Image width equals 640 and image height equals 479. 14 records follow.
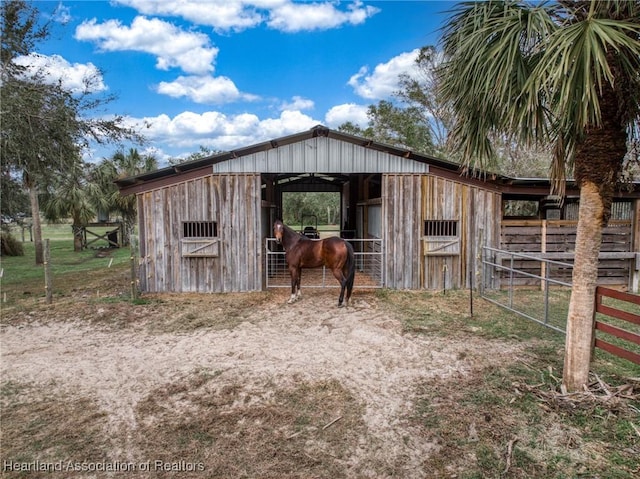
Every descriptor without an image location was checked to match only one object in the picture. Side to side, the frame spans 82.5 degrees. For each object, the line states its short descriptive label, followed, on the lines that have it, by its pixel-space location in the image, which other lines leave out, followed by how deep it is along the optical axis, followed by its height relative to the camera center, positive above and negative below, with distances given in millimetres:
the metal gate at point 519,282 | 8359 -1426
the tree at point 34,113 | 7168 +2504
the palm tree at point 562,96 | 3236 +1249
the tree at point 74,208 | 18438 +1226
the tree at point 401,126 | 22219 +6272
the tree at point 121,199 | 19980 +1928
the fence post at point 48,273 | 7746 -895
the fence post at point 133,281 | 8125 -1134
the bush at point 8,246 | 16906 -665
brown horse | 7750 -606
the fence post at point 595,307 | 4155 -931
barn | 8852 +215
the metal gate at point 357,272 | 9874 -1435
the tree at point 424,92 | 21250 +8128
